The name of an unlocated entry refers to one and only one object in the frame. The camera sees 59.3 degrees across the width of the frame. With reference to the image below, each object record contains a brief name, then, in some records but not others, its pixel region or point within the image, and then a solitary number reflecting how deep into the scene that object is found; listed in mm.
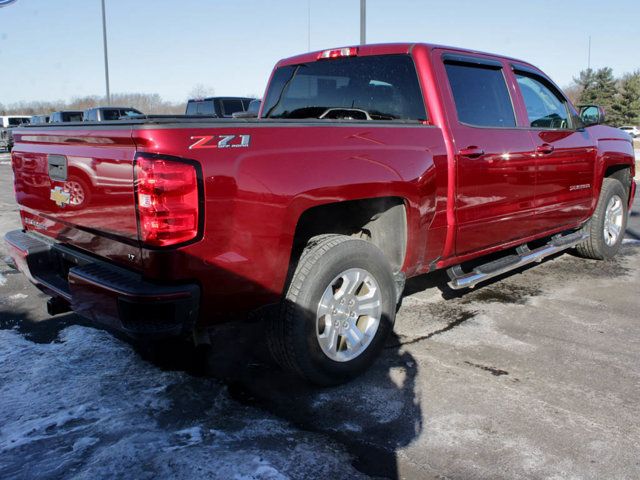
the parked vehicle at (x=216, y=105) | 15797
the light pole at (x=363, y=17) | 11211
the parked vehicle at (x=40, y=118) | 25425
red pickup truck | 2504
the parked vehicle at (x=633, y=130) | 52750
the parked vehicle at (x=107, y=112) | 20609
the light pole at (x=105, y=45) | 25530
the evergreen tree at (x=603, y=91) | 63156
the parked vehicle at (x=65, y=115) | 21984
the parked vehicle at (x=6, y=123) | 29234
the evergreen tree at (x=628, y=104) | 63406
